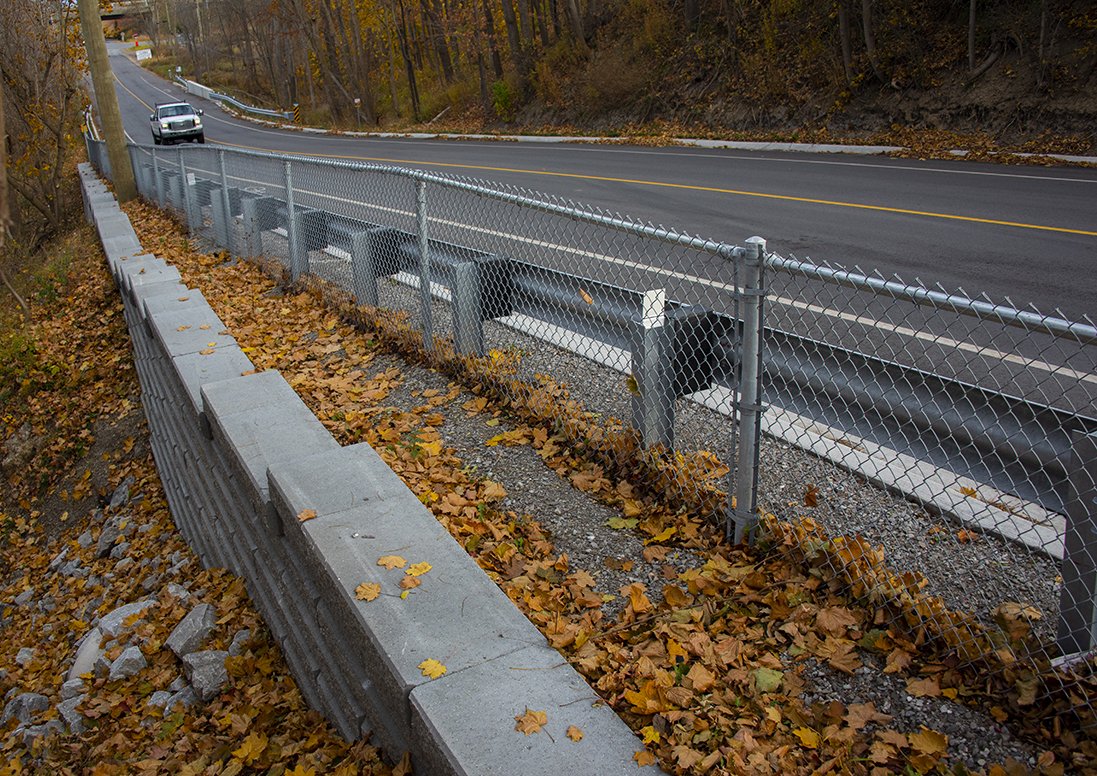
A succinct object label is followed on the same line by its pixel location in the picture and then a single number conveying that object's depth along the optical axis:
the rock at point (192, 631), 5.28
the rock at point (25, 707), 5.88
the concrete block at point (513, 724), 2.80
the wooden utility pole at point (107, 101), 18.73
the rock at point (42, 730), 5.37
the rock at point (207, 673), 4.90
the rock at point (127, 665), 5.49
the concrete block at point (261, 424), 5.18
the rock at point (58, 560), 8.80
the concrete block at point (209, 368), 6.70
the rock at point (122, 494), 9.65
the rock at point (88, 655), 5.96
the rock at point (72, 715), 5.34
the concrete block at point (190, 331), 7.57
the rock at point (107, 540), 8.48
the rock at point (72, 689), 5.74
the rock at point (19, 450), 11.18
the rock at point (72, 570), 8.31
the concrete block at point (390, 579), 3.37
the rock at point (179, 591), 6.30
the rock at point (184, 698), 4.93
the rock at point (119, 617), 6.15
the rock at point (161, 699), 5.02
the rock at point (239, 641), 5.17
